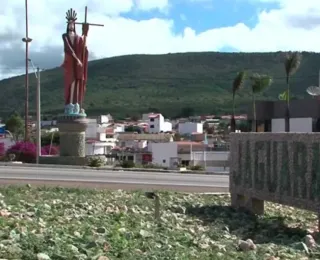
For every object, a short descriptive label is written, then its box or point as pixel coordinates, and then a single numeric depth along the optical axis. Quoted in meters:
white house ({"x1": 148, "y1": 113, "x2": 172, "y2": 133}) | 132.04
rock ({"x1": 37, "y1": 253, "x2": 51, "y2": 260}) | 8.21
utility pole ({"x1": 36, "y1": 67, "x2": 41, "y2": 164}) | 42.21
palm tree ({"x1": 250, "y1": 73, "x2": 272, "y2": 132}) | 70.56
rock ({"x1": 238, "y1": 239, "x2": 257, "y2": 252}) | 11.48
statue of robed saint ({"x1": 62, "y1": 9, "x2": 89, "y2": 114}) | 38.00
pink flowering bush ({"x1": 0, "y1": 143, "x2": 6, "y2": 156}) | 49.59
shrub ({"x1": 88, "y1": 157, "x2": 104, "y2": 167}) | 38.67
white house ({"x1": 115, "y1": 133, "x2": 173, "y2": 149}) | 95.24
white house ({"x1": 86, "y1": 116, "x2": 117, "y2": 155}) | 85.74
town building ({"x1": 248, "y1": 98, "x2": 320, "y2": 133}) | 56.67
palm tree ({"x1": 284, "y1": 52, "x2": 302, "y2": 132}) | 56.62
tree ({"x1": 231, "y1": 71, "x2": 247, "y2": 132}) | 70.78
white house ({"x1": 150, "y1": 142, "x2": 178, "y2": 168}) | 68.06
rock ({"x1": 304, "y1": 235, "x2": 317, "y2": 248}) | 12.81
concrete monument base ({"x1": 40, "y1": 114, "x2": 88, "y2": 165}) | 38.06
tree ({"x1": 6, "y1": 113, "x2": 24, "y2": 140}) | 84.16
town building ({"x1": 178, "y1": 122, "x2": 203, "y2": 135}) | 131.12
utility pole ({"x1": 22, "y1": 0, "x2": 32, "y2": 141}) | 49.04
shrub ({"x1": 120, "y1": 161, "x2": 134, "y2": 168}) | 40.91
